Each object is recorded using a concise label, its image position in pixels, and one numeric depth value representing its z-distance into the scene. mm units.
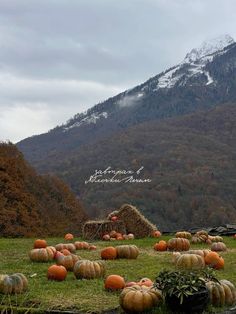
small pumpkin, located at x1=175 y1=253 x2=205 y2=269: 9820
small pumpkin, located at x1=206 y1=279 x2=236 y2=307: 7230
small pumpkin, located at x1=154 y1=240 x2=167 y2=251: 13703
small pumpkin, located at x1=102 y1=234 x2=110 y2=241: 18470
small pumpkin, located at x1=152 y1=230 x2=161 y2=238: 19609
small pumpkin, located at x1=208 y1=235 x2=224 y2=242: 16342
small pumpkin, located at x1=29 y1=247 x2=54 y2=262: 11180
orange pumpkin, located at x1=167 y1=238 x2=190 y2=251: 13516
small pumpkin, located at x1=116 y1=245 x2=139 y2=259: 11828
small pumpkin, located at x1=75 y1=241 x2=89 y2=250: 14253
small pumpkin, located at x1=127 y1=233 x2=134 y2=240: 18795
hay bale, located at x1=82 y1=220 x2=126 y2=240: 19594
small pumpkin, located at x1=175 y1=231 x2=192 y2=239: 17394
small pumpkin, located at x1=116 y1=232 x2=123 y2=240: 18605
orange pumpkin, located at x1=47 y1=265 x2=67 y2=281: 9008
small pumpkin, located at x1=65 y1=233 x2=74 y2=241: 18148
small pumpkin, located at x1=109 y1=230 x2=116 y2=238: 18984
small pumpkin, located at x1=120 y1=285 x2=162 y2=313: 6781
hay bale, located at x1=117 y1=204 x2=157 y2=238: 20438
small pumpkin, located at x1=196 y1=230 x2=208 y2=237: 16812
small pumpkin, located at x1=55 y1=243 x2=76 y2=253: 12477
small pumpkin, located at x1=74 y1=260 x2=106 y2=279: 9164
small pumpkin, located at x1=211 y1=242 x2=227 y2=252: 13742
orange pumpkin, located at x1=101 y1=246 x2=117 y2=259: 11750
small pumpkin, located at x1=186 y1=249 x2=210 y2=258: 10711
